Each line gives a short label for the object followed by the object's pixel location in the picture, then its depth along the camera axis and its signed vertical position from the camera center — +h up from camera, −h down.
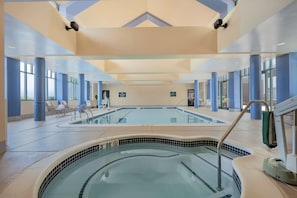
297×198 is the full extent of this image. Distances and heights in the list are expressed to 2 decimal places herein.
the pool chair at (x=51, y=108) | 9.88 -0.47
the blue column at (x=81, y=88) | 13.09 +0.65
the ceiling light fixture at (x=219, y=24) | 5.88 +2.12
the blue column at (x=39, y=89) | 7.67 +0.35
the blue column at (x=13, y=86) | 7.86 +0.48
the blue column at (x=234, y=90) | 13.34 +0.48
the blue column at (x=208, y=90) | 20.01 +0.71
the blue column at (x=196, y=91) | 17.92 +0.54
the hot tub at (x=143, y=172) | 2.52 -1.14
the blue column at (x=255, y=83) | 7.62 +0.53
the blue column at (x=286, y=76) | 8.05 +0.86
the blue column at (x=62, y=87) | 13.45 +0.74
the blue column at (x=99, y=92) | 18.70 +0.51
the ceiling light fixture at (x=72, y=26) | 6.08 +2.14
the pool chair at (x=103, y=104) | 17.70 -0.59
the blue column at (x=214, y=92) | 12.59 +0.35
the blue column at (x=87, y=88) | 19.12 +0.91
